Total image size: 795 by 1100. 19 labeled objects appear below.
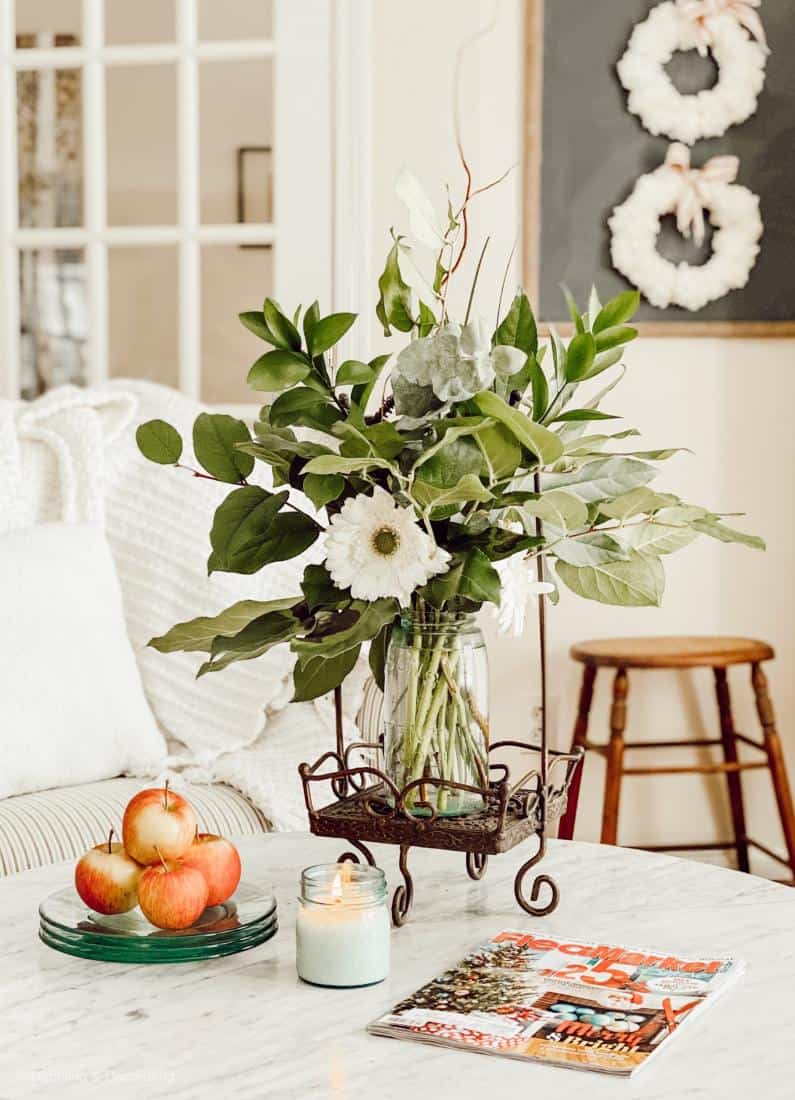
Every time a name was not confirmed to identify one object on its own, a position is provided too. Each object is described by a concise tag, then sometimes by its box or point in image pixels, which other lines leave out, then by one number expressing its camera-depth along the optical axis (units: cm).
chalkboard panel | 444
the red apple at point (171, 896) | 229
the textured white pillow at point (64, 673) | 318
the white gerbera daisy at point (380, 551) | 230
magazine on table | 212
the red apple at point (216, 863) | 235
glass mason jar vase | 238
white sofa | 342
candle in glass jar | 222
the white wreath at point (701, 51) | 441
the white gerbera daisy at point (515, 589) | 233
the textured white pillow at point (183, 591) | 344
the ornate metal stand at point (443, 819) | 235
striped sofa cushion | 298
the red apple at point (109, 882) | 233
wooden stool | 409
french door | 439
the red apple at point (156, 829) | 232
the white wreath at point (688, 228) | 444
